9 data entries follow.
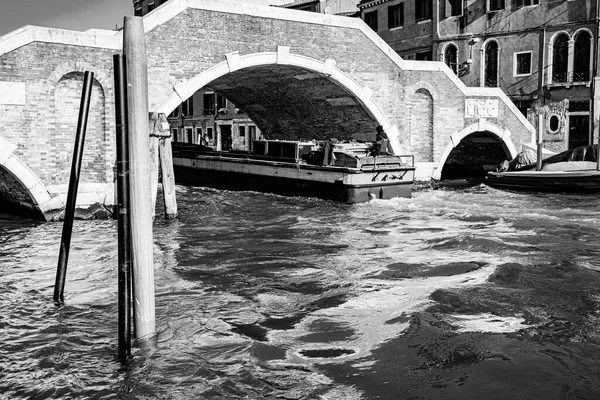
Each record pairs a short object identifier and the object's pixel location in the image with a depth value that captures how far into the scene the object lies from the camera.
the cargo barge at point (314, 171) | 14.85
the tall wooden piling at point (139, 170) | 4.84
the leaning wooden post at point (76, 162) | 5.86
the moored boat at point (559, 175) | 16.30
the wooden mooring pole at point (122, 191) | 4.80
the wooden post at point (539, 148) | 17.68
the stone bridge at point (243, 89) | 12.20
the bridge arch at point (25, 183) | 11.92
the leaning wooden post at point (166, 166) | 12.65
